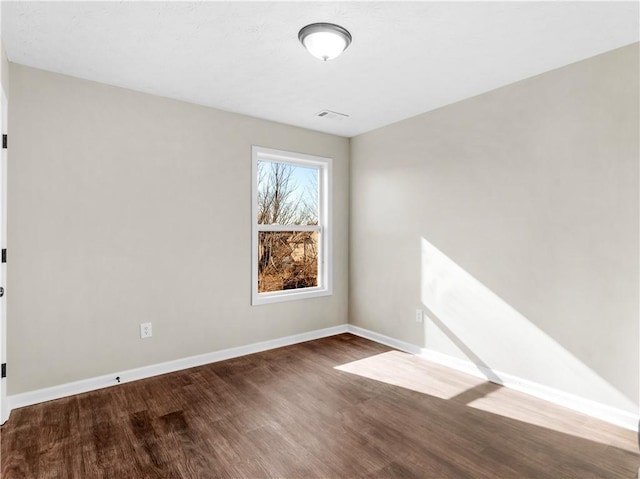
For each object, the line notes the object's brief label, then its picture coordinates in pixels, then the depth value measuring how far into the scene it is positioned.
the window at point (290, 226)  4.03
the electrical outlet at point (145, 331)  3.20
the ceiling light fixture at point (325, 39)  2.18
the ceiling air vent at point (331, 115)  3.72
